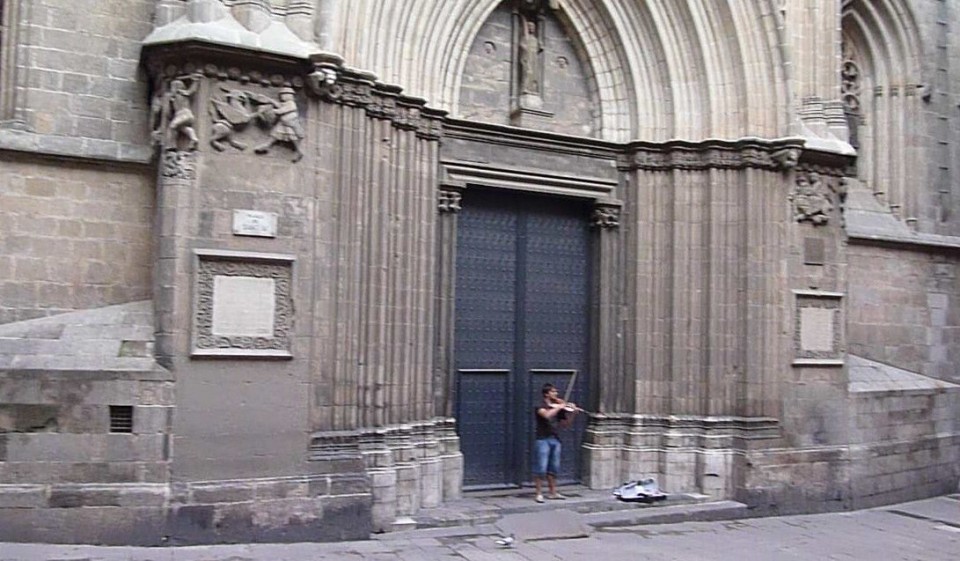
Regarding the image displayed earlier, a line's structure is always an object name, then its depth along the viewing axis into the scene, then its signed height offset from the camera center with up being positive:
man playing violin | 11.18 -1.22
